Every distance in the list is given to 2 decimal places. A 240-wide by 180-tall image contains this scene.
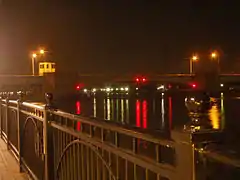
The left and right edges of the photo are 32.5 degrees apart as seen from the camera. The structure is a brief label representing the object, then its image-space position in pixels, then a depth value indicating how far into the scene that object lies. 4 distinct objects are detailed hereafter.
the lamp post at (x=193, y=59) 73.00
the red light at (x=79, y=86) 63.03
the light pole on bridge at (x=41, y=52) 62.21
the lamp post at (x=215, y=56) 68.56
